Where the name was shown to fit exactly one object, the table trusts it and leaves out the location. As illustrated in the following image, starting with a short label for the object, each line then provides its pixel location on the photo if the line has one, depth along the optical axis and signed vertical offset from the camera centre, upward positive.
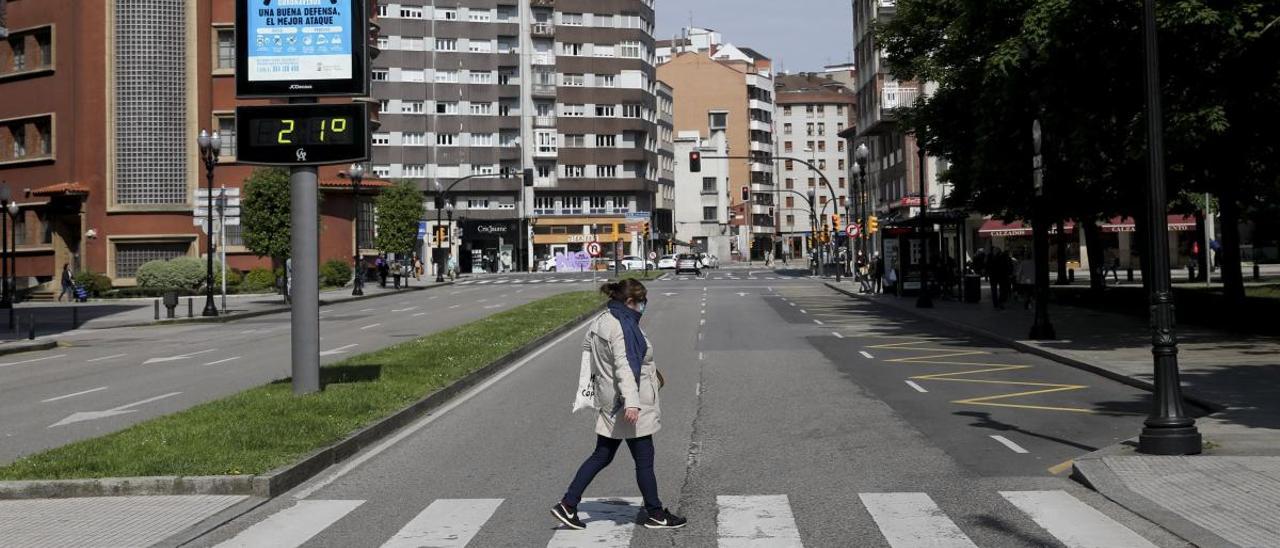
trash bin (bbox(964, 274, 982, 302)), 42.56 -0.66
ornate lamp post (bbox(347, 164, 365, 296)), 60.91 +0.94
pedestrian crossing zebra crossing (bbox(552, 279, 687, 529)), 8.58 -0.81
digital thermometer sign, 16.33 +1.77
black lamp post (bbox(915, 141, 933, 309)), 40.38 +0.18
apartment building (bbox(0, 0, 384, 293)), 63.12 +7.53
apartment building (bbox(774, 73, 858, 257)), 171.88 +16.86
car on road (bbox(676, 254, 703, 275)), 90.62 +0.45
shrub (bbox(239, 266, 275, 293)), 63.31 -0.06
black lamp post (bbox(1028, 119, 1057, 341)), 25.06 -0.07
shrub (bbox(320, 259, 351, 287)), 69.00 +0.24
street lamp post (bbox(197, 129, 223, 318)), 43.16 +3.70
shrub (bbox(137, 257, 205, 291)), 60.75 +0.24
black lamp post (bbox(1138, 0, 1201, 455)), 11.17 -0.47
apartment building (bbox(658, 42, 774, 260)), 147.50 +18.11
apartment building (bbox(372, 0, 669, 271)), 108.00 +13.33
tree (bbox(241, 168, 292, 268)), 53.19 +2.62
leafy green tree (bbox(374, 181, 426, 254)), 78.62 +3.52
